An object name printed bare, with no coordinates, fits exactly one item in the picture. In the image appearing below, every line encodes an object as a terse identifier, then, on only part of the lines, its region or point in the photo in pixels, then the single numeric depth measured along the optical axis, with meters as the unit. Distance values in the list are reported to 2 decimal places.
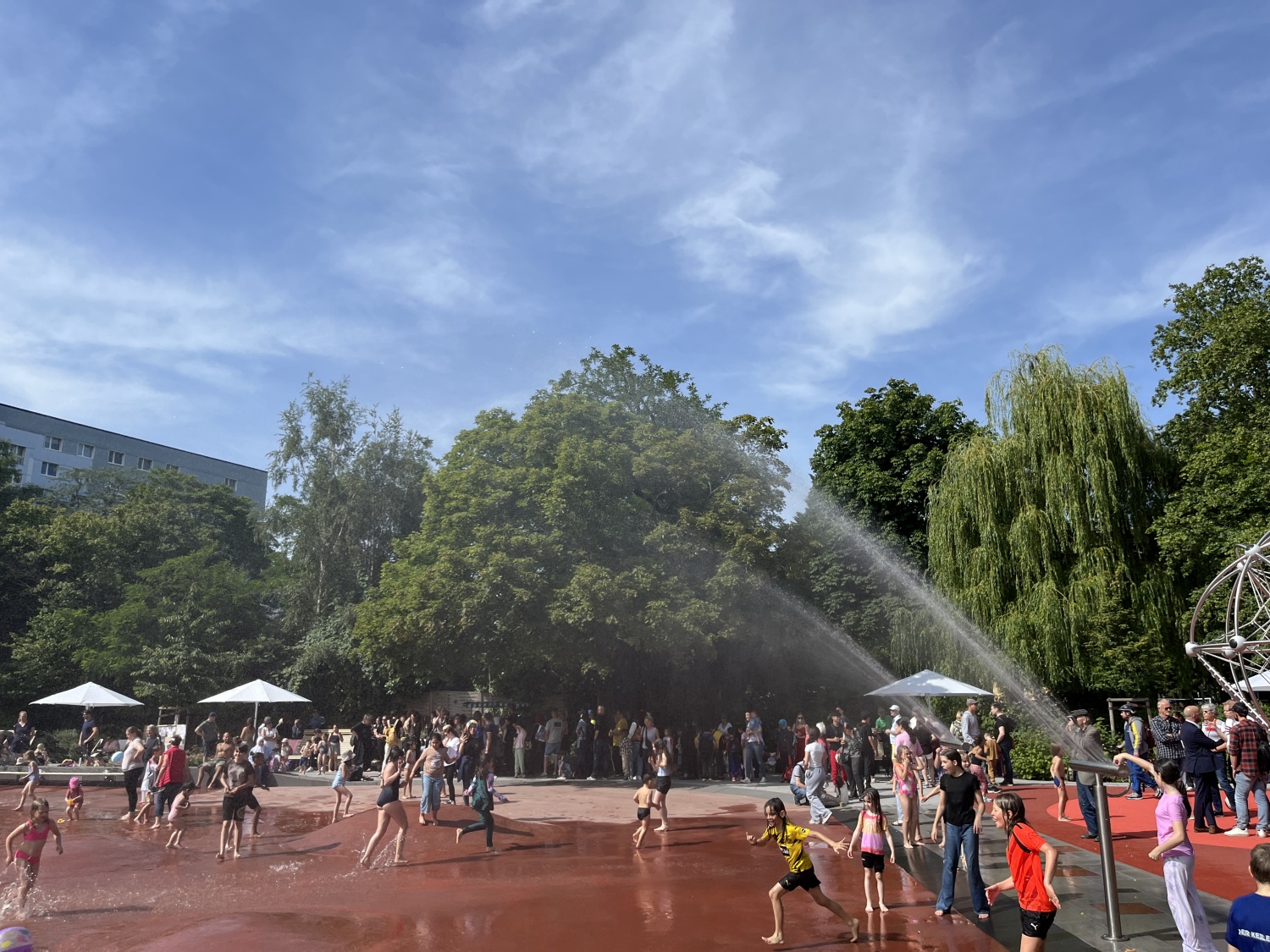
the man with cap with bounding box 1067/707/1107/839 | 12.70
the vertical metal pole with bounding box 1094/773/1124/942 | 7.87
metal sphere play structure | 15.16
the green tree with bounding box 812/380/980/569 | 35.62
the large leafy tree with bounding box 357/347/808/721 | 24.64
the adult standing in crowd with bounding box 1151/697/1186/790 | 12.77
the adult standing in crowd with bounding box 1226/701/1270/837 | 12.49
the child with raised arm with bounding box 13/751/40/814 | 18.48
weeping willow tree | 23.34
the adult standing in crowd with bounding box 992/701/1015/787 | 18.84
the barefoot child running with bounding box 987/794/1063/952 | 6.33
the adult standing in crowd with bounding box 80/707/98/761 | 27.94
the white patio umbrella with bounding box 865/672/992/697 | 20.30
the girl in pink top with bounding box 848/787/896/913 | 9.29
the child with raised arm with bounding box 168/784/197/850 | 14.93
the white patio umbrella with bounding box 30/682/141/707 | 26.92
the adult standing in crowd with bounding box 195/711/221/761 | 25.94
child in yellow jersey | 8.45
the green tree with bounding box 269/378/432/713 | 38.72
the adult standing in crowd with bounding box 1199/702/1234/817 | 14.00
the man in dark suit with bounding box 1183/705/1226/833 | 12.36
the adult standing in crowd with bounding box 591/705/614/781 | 26.41
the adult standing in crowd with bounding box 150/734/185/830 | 16.33
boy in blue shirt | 4.32
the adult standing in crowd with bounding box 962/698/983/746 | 19.62
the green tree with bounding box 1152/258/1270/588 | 23.14
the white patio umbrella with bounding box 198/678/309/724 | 25.69
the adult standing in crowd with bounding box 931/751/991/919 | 9.04
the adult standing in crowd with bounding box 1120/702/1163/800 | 14.92
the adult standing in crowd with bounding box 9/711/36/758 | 28.64
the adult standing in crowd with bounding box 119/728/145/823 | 18.61
